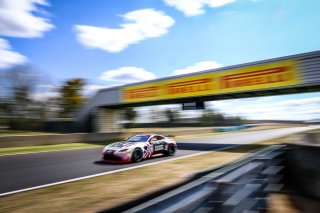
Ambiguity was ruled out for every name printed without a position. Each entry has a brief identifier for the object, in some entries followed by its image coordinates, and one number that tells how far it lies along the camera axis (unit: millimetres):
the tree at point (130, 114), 65500
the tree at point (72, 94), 50825
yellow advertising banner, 18594
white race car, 12156
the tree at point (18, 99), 36562
